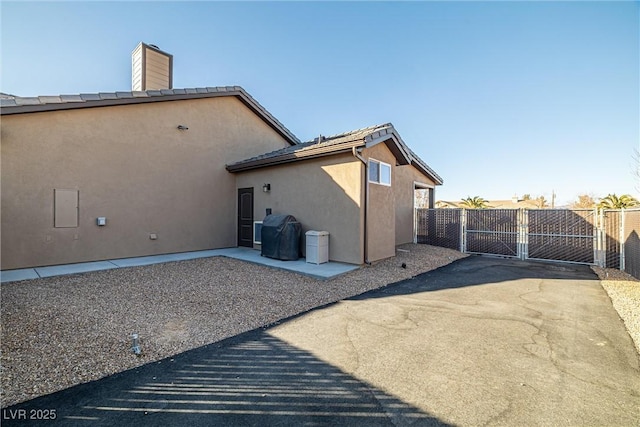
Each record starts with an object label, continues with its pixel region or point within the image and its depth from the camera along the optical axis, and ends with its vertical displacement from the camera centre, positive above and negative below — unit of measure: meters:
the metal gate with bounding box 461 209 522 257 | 10.74 -0.75
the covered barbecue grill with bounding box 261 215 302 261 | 8.45 -0.82
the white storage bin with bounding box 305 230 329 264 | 7.88 -0.99
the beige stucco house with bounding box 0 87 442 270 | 7.24 +0.96
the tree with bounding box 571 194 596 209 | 22.76 +1.09
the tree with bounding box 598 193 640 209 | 14.35 +0.68
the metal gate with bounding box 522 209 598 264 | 9.20 -0.75
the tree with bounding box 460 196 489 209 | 19.39 +0.78
